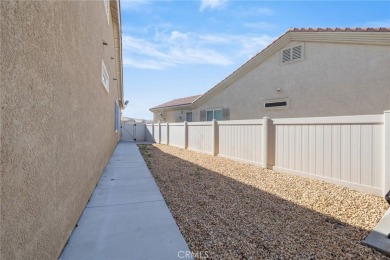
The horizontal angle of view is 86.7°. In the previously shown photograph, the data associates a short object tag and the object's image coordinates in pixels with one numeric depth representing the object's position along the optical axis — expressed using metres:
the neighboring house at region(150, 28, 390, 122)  8.18
